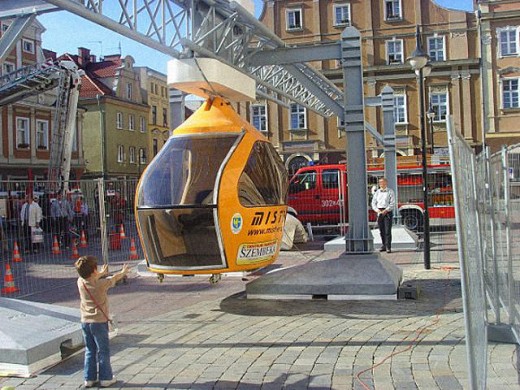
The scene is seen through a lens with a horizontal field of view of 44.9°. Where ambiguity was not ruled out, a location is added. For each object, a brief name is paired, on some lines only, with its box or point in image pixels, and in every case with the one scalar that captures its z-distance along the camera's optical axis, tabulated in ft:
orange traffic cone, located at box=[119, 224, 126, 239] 54.32
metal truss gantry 24.32
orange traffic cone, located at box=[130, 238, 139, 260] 54.05
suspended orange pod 25.96
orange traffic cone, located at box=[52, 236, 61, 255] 42.32
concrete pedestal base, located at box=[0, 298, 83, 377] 19.16
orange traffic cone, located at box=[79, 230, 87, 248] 47.14
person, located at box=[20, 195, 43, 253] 35.55
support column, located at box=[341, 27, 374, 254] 32.48
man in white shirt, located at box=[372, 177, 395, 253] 51.29
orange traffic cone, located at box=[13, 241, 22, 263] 37.30
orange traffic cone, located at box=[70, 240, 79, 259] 44.63
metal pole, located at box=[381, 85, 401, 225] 62.54
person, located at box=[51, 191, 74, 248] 40.88
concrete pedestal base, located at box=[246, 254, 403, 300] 29.73
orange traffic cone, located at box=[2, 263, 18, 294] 36.42
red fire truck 71.92
